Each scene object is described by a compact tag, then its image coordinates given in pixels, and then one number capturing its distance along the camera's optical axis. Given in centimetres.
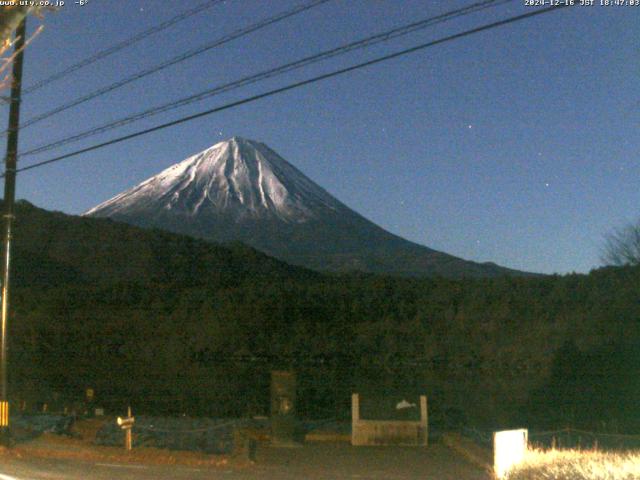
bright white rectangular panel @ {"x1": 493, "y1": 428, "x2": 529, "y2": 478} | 1203
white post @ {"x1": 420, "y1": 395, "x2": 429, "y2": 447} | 1833
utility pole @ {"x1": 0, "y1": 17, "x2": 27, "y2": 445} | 1680
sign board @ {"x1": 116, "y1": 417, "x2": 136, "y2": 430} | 1630
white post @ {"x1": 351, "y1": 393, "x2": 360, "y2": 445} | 1800
